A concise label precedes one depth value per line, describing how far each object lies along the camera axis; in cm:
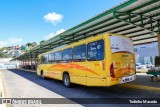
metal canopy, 649
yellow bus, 534
